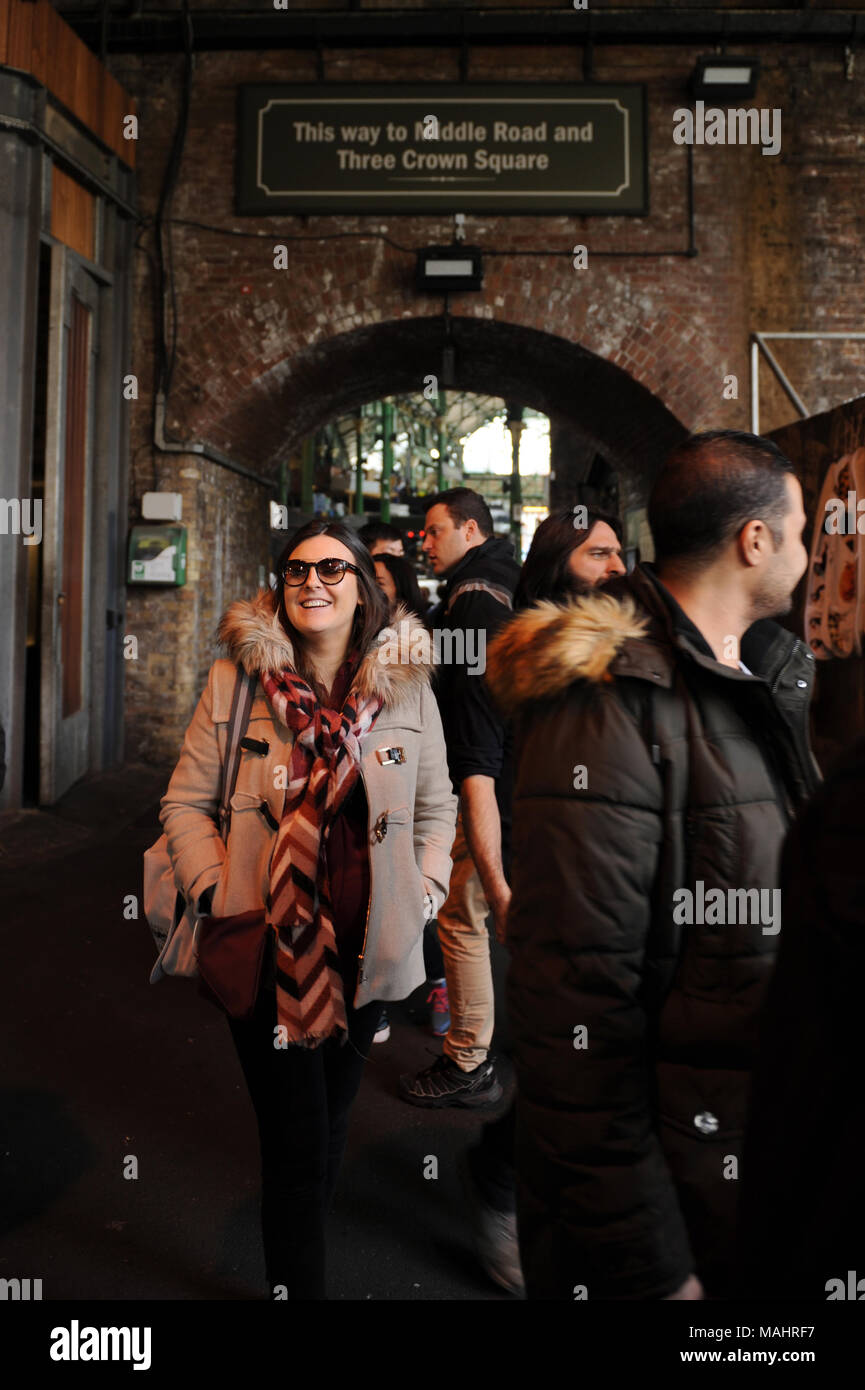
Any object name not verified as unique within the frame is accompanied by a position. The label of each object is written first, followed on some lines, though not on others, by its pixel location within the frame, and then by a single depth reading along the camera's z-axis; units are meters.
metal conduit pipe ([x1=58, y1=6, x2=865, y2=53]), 8.56
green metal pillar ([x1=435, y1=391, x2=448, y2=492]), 25.08
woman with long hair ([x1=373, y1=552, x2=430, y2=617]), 4.71
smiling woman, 2.12
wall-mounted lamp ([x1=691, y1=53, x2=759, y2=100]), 8.39
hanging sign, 8.61
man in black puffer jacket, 1.35
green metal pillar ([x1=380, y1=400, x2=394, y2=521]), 17.64
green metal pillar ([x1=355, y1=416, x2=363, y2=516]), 17.99
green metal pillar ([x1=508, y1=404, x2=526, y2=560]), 27.42
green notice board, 8.73
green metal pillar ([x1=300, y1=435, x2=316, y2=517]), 16.23
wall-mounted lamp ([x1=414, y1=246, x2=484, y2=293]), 8.59
